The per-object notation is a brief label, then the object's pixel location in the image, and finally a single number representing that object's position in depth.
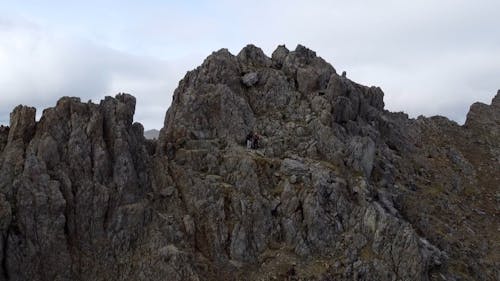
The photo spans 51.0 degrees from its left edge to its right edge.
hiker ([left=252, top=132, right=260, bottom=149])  54.97
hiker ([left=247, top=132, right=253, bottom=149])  54.70
